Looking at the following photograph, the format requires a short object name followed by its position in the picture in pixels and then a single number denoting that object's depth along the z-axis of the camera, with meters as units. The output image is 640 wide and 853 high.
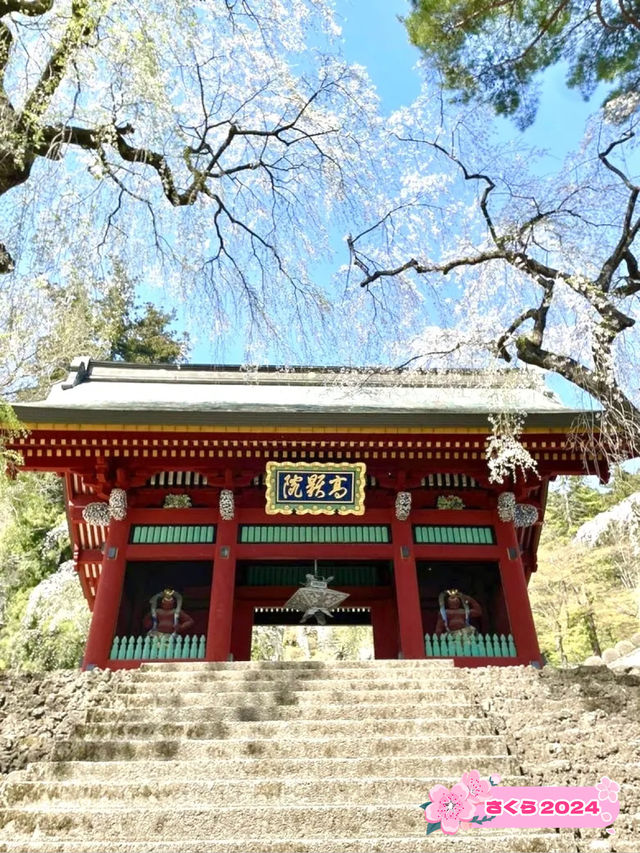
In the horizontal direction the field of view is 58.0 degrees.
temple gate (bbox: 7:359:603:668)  8.44
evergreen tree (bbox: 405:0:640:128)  6.26
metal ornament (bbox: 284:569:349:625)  9.50
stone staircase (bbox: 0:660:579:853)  3.75
